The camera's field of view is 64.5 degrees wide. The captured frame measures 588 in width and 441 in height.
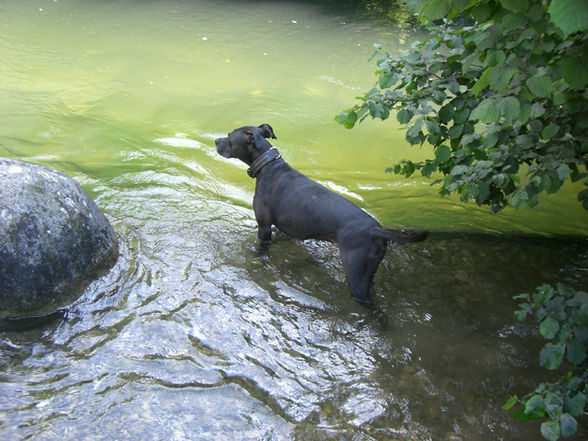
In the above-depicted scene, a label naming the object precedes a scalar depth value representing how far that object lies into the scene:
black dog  4.05
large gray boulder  3.68
